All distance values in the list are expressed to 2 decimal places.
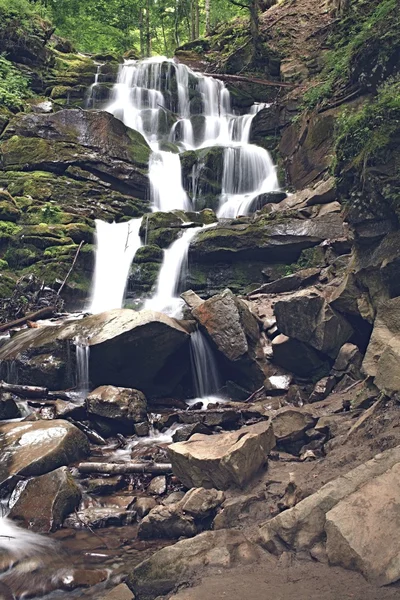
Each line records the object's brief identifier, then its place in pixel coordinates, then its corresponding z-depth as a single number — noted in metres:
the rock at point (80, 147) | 20.28
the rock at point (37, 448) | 7.53
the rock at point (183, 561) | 4.68
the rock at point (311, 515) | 4.58
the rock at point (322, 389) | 9.80
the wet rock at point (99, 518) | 6.62
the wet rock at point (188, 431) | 8.75
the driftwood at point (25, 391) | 10.75
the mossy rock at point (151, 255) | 16.11
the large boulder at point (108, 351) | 11.04
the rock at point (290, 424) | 7.50
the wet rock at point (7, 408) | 9.81
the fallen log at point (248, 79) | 24.97
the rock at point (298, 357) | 10.95
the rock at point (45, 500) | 6.63
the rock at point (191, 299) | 12.67
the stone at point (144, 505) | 6.79
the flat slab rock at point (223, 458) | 6.14
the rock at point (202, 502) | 5.94
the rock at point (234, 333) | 11.33
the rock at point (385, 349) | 6.53
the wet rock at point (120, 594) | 4.68
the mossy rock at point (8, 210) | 17.28
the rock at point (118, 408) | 9.84
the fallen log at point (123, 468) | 7.79
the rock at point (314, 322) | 10.54
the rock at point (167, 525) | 5.96
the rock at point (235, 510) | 5.65
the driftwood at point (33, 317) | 13.32
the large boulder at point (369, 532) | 3.85
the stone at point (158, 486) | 7.27
